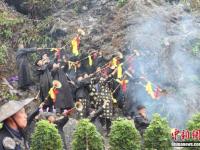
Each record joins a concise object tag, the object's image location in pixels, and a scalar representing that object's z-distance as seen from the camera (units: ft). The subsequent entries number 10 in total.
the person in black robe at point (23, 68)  89.10
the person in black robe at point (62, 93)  81.30
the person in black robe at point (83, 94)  80.59
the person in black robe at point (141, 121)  70.33
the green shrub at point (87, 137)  57.26
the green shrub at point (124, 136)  57.67
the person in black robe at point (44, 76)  80.28
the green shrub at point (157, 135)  58.95
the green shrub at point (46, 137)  57.06
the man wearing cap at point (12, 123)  41.32
